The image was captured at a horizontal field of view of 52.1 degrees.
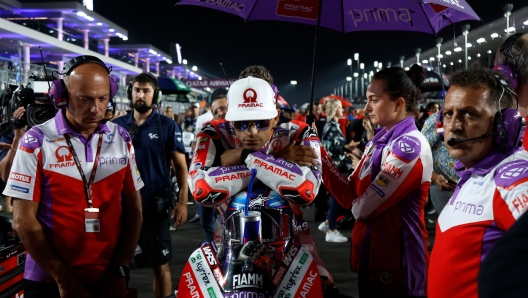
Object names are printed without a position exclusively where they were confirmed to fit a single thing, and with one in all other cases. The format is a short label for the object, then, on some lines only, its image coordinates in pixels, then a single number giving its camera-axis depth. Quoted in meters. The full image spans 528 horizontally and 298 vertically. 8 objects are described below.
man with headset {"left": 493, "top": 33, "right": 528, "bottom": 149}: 2.57
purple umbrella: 4.80
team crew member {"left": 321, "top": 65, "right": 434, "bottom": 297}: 3.09
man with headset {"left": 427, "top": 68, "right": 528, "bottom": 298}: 1.85
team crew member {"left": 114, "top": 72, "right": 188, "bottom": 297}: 5.07
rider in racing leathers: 2.79
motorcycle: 2.34
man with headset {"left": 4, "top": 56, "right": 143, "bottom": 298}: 2.65
